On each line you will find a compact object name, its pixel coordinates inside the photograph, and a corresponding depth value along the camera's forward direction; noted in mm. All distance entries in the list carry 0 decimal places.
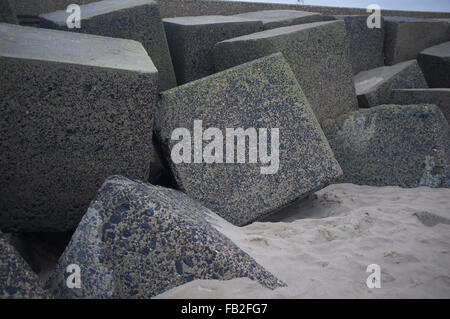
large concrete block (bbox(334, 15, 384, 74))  4371
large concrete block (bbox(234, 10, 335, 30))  3911
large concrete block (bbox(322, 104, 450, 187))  2842
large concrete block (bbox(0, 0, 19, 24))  2828
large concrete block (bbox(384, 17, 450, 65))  4656
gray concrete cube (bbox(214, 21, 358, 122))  2924
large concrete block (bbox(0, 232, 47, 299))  1294
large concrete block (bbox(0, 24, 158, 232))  1817
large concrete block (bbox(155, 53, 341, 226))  2271
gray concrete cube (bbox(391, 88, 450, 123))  3391
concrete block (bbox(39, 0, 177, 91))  2916
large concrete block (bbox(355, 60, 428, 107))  3586
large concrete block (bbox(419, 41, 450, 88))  4496
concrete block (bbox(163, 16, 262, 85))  3252
